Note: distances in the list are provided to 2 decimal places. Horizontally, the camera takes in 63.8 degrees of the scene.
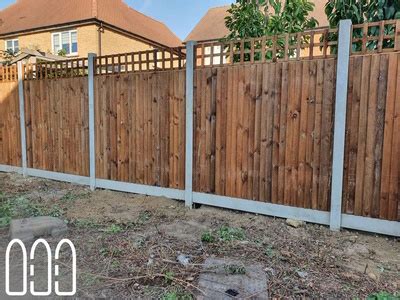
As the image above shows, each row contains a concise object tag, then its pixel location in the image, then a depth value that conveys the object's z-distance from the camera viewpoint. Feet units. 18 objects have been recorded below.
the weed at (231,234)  11.23
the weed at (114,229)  12.08
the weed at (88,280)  8.51
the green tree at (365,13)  12.00
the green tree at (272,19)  17.53
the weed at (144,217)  13.25
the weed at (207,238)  11.05
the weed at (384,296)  7.43
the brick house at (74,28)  52.80
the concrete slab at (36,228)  11.26
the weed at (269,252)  9.96
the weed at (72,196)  16.47
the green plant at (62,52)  51.80
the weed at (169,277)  8.47
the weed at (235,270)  8.75
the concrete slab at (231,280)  7.72
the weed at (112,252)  10.09
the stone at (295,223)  12.18
